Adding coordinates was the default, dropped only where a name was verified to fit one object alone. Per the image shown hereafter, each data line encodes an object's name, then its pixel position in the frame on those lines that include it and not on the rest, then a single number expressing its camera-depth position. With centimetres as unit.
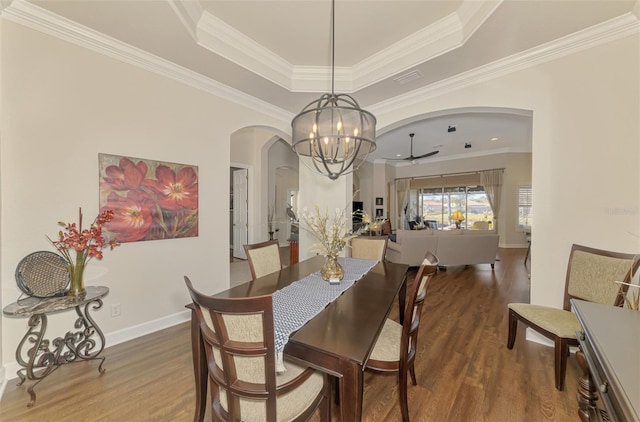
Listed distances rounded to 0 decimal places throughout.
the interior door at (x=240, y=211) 588
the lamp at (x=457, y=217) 802
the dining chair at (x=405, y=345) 143
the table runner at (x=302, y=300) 124
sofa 483
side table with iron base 177
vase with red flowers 196
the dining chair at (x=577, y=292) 184
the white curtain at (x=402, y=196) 965
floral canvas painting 236
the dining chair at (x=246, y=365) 95
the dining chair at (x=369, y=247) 293
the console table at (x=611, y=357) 72
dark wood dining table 105
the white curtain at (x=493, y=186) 777
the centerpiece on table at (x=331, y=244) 201
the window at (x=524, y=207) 776
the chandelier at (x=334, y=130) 178
